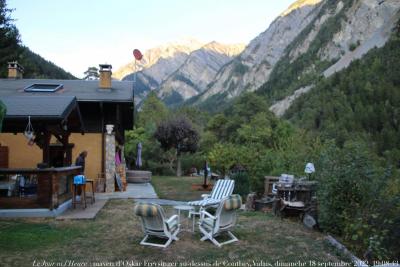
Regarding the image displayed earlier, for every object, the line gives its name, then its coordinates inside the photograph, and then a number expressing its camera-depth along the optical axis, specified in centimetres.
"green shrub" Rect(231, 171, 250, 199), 1336
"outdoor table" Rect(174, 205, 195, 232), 841
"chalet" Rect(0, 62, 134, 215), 1512
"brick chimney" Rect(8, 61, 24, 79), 1959
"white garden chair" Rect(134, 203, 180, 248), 669
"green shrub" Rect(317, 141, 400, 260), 627
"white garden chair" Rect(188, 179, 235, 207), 1084
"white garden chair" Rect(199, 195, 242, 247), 720
